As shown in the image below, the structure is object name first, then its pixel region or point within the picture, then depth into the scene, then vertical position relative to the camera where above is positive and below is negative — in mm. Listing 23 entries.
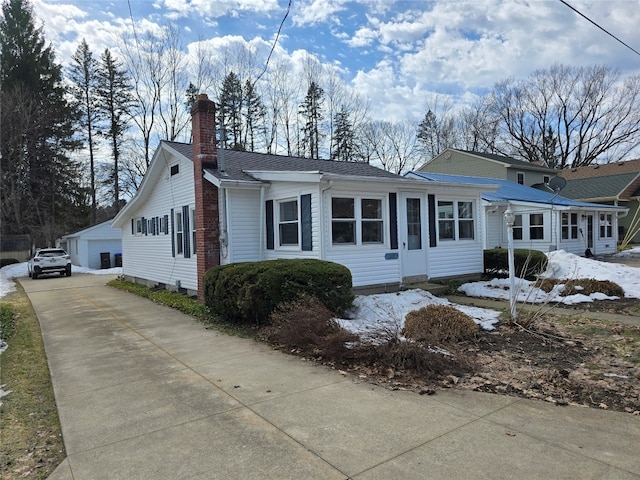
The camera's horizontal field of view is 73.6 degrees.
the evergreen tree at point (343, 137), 35125 +8088
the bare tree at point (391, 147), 38938 +7984
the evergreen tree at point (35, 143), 30984 +7660
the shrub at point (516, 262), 12836 -999
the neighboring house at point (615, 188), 29359 +2798
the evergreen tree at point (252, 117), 31750 +9147
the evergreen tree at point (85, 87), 34906 +12764
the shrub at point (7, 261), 29906 -1249
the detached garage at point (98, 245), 29016 -248
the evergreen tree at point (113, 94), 34906 +11974
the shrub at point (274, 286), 7504 -909
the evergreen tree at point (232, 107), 29188 +9348
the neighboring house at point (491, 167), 30438 +4654
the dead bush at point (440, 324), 6143 -1402
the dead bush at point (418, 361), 4953 -1534
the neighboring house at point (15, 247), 31062 -220
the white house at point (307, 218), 9836 +437
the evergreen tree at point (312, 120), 33091 +9153
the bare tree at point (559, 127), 41438 +10323
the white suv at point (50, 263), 22656 -1078
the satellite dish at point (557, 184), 18406 +1931
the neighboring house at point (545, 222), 19719 +301
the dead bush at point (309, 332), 5684 -1386
